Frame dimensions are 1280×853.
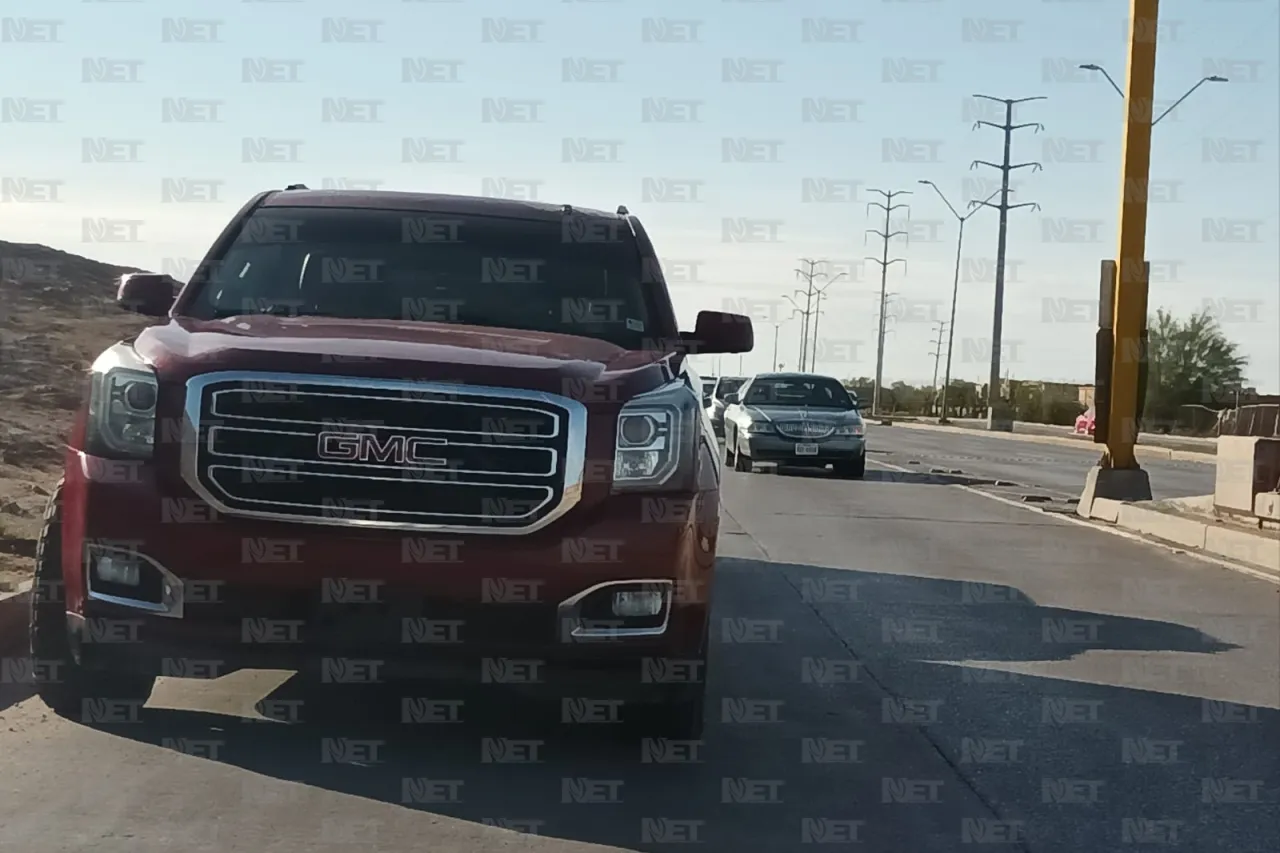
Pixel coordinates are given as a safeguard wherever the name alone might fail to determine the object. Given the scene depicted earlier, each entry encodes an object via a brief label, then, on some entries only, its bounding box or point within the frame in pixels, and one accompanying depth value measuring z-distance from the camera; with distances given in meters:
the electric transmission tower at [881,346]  81.94
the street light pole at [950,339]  70.25
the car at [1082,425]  51.72
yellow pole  16.59
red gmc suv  4.84
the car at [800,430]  22.48
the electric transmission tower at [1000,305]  57.88
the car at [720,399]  27.92
